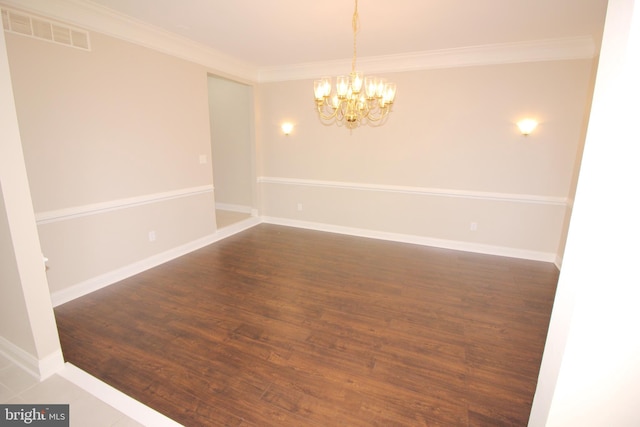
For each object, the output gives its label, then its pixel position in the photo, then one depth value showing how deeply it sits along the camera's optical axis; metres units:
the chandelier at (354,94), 2.44
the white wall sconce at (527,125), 3.74
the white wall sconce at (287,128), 5.16
